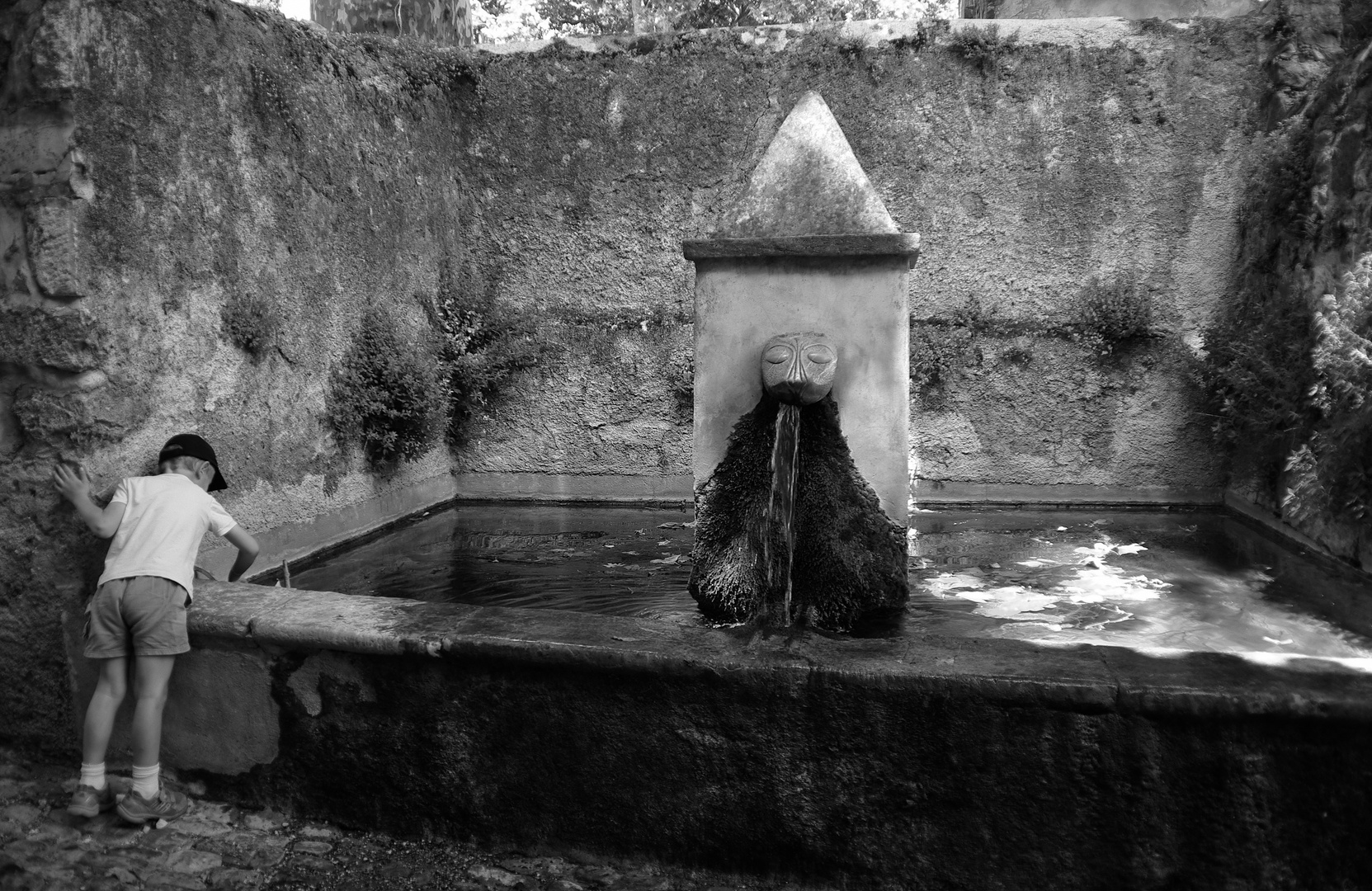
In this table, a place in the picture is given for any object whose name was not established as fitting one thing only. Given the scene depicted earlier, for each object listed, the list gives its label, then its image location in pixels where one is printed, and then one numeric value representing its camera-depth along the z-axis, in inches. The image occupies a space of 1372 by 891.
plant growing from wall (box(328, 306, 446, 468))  217.3
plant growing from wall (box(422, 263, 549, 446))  267.4
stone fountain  131.2
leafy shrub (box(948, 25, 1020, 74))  251.1
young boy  98.7
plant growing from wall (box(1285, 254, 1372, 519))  162.1
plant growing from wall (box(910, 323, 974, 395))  259.1
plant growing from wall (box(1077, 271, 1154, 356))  248.5
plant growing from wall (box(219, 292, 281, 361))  174.4
